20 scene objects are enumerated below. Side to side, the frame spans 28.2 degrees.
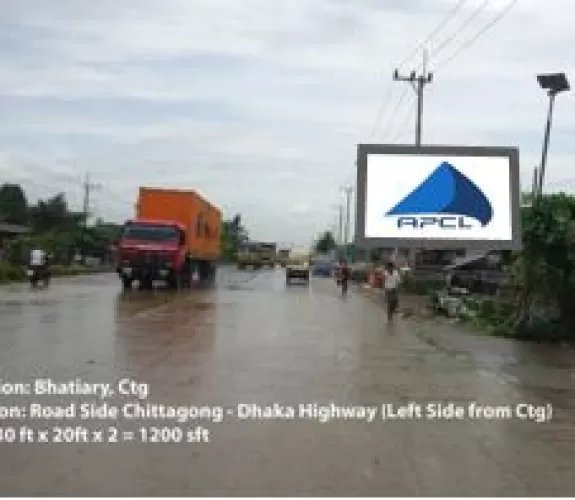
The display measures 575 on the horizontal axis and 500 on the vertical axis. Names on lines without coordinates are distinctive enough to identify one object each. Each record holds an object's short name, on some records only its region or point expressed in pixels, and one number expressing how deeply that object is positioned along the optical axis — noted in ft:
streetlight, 137.59
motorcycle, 139.64
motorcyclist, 140.53
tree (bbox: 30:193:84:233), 341.82
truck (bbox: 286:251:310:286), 203.21
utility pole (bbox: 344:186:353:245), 401.08
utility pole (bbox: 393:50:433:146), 178.29
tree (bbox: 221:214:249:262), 420.97
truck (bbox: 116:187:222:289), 137.18
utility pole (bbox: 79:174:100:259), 303.23
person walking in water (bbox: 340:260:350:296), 158.36
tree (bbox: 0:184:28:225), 410.39
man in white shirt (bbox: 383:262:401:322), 91.97
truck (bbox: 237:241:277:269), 324.19
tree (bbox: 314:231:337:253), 530.27
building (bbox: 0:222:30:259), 302.41
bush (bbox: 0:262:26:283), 152.40
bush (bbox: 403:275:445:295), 154.68
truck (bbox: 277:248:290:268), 312.97
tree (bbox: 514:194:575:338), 73.92
